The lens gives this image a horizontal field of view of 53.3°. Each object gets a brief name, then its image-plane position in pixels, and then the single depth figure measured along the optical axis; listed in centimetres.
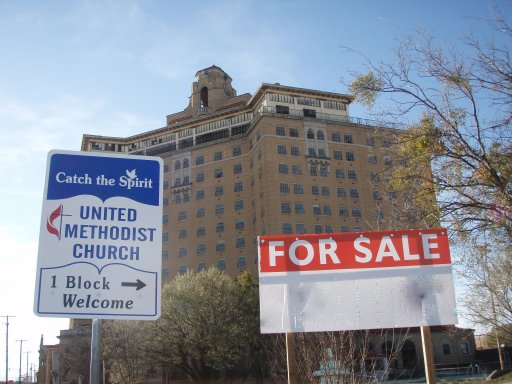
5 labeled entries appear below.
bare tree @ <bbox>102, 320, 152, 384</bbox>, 4706
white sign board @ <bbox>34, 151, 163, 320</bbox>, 439
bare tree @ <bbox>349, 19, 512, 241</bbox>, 1057
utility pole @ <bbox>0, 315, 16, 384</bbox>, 8169
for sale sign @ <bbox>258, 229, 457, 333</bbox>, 615
